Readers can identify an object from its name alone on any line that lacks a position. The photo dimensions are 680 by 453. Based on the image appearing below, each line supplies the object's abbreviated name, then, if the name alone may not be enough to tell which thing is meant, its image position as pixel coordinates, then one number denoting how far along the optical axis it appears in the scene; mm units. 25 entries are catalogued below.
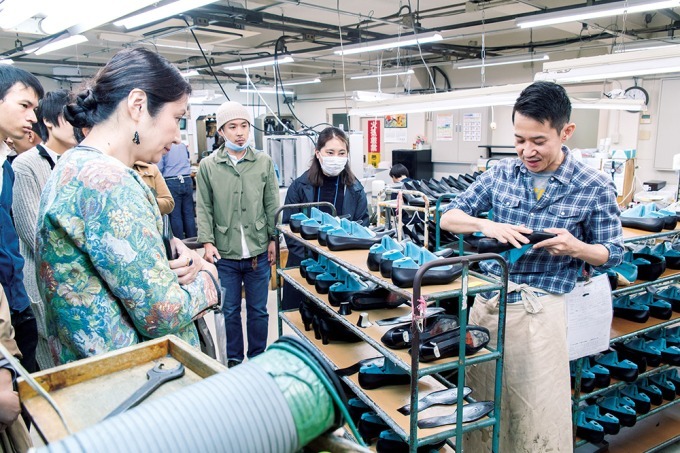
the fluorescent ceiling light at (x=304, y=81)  10558
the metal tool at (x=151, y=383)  783
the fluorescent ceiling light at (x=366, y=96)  4500
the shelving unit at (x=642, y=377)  2576
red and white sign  12305
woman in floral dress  1032
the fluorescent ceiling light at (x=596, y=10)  3660
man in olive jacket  3232
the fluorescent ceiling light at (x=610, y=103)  4348
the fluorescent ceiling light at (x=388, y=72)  8140
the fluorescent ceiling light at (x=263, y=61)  6595
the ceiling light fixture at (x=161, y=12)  2969
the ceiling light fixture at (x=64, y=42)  4559
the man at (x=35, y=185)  2084
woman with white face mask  3375
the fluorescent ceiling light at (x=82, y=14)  2598
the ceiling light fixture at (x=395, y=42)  4844
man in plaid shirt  1816
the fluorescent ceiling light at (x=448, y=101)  3410
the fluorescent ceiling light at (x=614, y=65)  2660
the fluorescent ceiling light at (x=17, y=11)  2635
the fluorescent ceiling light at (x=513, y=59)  7377
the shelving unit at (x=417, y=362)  1705
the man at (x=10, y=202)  1674
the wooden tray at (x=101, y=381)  787
